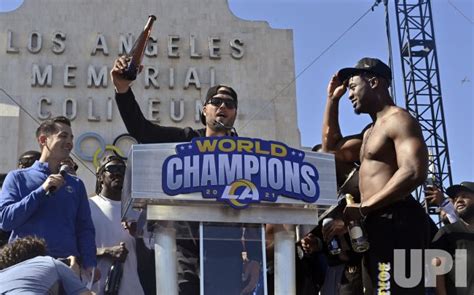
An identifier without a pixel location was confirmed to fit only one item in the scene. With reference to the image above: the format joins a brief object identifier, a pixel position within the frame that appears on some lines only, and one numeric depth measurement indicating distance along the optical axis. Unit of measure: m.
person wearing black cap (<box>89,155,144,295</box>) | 5.43
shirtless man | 4.21
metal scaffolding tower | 27.91
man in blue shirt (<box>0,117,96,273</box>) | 4.66
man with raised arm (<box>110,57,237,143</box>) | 4.57
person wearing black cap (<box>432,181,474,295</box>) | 5.21
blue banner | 3.67
